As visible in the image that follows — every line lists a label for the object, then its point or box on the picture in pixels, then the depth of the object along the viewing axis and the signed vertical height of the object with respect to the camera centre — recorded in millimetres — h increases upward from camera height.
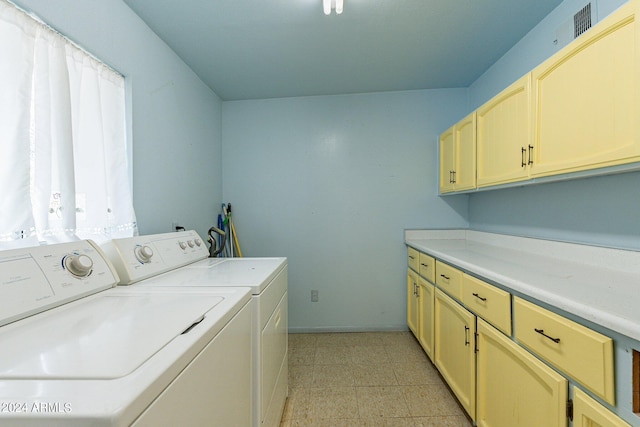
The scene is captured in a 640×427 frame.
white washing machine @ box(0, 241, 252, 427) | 413 -293
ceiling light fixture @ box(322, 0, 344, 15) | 1425 +1151
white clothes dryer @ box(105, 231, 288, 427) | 1108 -304
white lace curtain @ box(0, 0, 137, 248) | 982 +324
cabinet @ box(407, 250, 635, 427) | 794 -582
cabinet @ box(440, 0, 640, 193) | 949 +464
